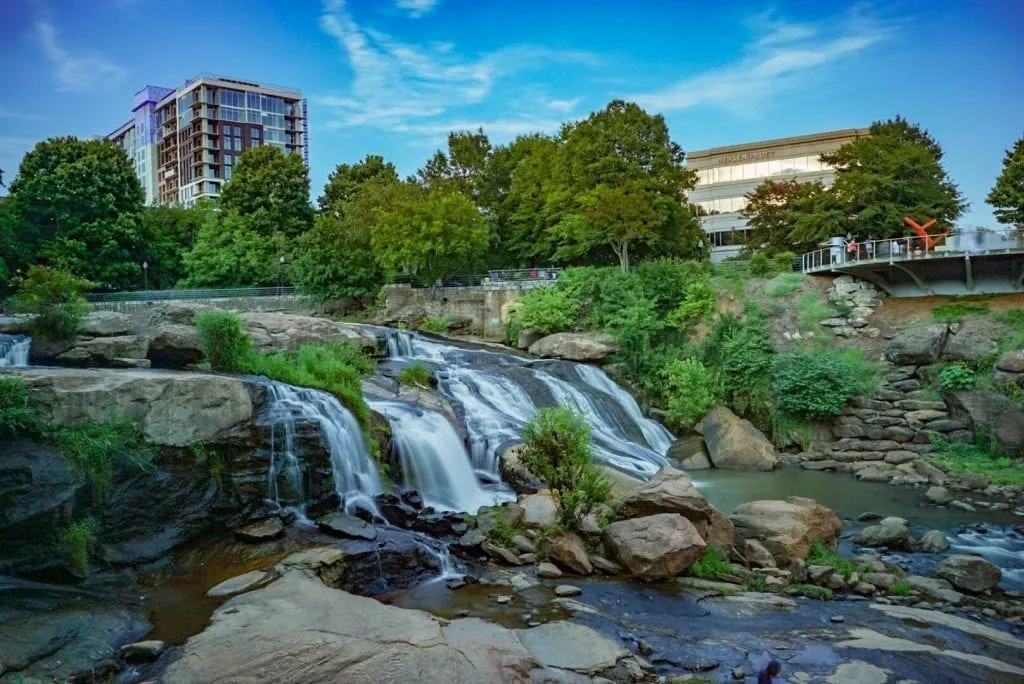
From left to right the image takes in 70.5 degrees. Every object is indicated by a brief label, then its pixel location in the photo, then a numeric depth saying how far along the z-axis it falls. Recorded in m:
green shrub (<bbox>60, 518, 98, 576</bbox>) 10.77
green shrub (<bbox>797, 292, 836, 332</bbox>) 26.53
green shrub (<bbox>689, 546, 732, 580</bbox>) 11.94
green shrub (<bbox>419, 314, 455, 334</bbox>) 33.72
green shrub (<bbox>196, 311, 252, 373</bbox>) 16.38
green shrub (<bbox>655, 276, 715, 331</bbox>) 27.80
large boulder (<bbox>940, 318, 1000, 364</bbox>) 22.59
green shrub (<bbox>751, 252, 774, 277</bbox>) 30.00
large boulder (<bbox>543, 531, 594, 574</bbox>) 11.91
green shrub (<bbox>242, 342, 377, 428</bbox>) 16.00
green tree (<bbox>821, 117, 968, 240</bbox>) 32.97
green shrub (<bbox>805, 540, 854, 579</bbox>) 12.09
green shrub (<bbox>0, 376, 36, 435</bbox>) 11.21
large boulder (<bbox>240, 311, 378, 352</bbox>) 20.42
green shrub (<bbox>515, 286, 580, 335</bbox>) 29.73
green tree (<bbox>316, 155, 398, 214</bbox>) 51.60
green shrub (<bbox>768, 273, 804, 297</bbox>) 27.89
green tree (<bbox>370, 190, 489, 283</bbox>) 35.06
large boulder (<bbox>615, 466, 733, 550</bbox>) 12.82
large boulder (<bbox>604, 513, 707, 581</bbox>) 11.65
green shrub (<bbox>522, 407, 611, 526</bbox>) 13.34
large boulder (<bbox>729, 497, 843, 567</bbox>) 12.85
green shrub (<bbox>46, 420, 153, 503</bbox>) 11.53
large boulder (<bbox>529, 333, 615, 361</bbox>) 26.89
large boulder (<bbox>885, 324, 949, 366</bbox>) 23.48
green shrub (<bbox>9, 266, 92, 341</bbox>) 16.61
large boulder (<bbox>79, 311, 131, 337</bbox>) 17.38
